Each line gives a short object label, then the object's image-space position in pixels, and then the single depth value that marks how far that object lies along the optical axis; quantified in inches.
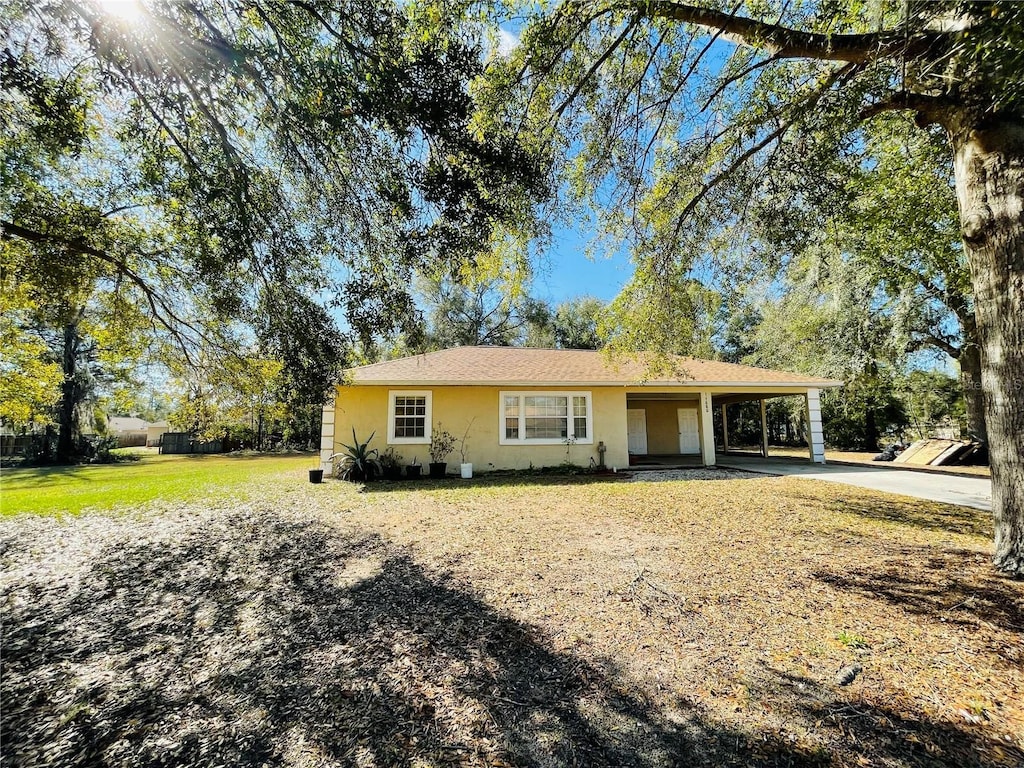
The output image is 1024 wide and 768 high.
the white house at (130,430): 1594.5
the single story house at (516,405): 459.2
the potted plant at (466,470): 446.9
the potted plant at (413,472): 448.1
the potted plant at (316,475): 419.9
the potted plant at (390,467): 446.0
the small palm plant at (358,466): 430.0
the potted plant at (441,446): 465.1
